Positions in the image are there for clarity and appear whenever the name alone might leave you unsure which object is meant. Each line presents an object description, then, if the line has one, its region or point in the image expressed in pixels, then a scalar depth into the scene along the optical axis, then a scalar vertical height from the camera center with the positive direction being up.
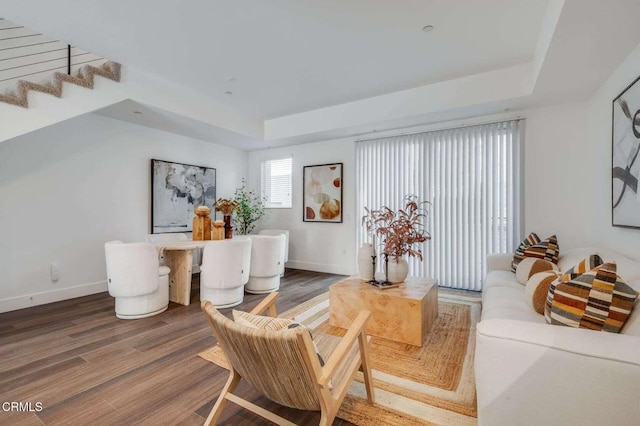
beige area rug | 1.69 -1.13
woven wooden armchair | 1.18 -0.67
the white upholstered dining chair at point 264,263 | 4.07 -0.67
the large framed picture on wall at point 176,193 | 4.78 +0.36
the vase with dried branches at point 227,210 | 4.14 +0.06
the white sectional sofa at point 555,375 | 1.06 -0.60
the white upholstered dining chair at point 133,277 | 3.04 -0.67
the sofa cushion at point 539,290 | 2.00 -0.51
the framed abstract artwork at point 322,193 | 5.41 +0.41
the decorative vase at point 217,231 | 3.96 -0.23
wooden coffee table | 2.53 -0.84
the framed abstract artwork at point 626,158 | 2.23 +0.48
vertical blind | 3.98 +0.39
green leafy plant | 5.84 +0.11
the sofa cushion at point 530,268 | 2.65 -0.47
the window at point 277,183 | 6.07 +0.67
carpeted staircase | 2.95 +1.43
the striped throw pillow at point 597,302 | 1.41 -0.42
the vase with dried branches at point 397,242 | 2.82 -0.25
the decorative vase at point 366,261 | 2.97 -0.47
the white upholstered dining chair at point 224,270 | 3.47 -0.67
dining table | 3.59 -0.68
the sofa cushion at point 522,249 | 3.18 -0.36
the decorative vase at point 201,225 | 3.90 -0.14
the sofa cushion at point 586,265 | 1.85 -0.32
